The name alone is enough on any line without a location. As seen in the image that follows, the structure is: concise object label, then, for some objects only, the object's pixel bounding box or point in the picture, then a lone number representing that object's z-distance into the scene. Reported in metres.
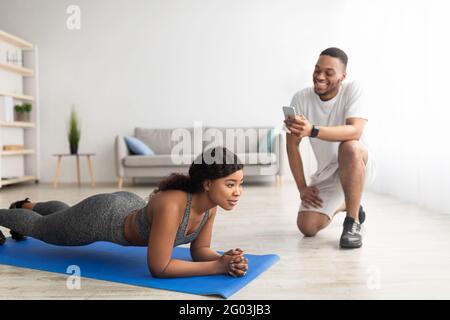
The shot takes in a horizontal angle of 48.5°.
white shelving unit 5.81
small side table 5.95
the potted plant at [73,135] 6.09
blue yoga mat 1.70
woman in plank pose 1.70
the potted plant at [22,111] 6.16
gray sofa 5.75
